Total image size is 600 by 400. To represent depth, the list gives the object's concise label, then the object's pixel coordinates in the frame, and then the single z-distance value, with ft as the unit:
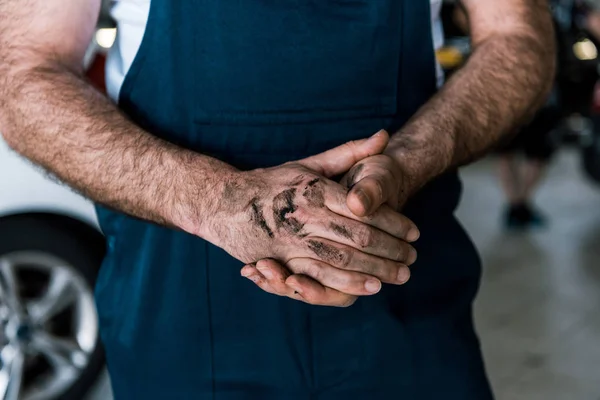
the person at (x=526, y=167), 14.97
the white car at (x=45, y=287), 8.06
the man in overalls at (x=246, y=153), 3.26
